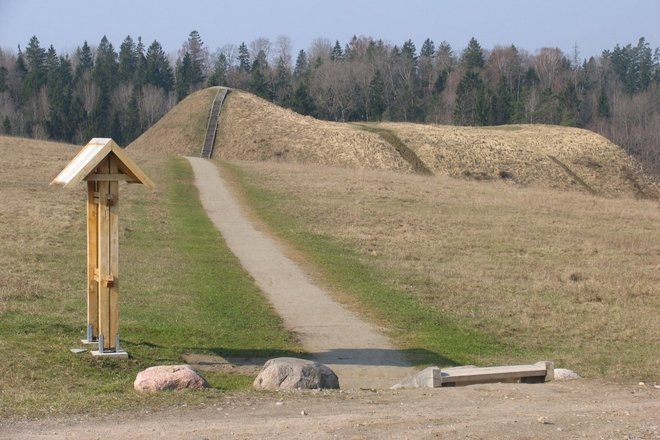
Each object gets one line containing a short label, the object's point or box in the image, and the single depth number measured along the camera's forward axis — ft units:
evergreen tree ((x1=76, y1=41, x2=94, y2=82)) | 440.45
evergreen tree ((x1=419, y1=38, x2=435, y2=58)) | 549.54
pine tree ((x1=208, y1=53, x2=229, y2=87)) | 356.11
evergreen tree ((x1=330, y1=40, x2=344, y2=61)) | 490.08
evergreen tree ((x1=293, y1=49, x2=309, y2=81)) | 463.83
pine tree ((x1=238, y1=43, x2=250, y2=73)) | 495.16
